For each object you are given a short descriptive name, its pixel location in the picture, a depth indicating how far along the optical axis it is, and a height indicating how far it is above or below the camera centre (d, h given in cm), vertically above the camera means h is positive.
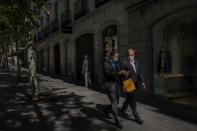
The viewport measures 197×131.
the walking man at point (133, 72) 421 -25
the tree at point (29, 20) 699 +195
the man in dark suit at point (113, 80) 399 -42
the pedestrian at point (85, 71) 996 -45
